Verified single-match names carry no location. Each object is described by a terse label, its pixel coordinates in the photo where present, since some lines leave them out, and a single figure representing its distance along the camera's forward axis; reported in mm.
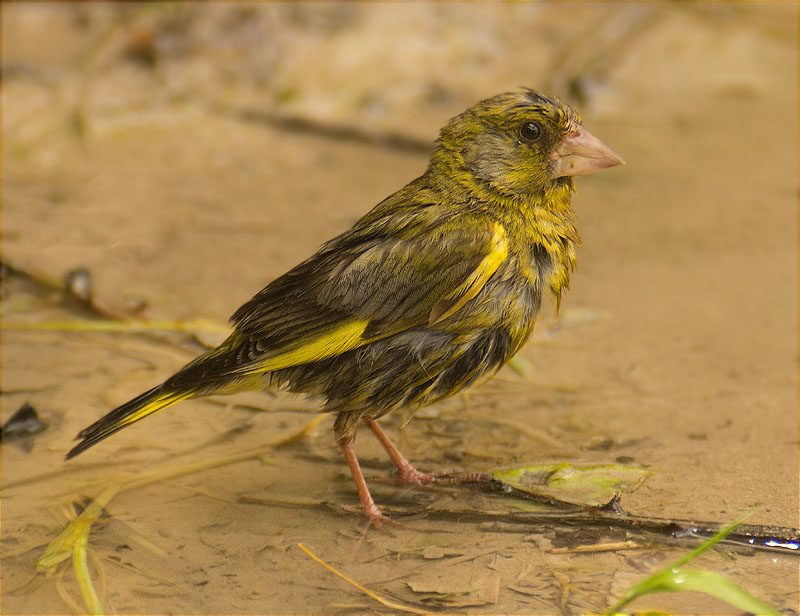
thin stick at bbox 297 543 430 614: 4969
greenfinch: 5883
